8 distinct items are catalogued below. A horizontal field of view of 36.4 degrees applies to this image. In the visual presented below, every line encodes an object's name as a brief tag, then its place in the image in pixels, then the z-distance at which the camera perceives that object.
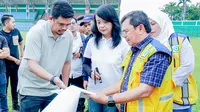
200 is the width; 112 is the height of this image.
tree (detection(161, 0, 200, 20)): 52.94
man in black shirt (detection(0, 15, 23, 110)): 5.71
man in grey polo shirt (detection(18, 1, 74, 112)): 2.80
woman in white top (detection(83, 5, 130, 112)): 3.12
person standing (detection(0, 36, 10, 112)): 4.60
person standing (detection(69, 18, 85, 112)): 4.80
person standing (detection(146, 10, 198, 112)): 2.90
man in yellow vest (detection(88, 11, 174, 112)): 2.15
